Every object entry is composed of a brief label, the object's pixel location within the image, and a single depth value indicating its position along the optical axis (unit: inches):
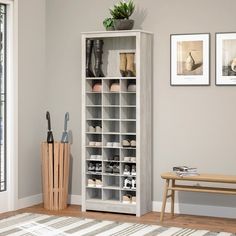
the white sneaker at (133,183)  225.1
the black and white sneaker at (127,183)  226.2
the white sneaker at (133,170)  225.6
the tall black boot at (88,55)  231.5
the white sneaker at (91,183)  232.8
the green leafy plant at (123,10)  223.9
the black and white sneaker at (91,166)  233.9
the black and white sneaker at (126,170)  226.9
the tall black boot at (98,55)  231.1
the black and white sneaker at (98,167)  232.4
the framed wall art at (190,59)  221.3
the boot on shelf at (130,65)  226.1
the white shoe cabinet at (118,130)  222.4
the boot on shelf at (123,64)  226.8
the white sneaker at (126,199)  225.8
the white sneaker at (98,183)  231.9
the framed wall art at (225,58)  216.5
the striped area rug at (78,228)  193.6
